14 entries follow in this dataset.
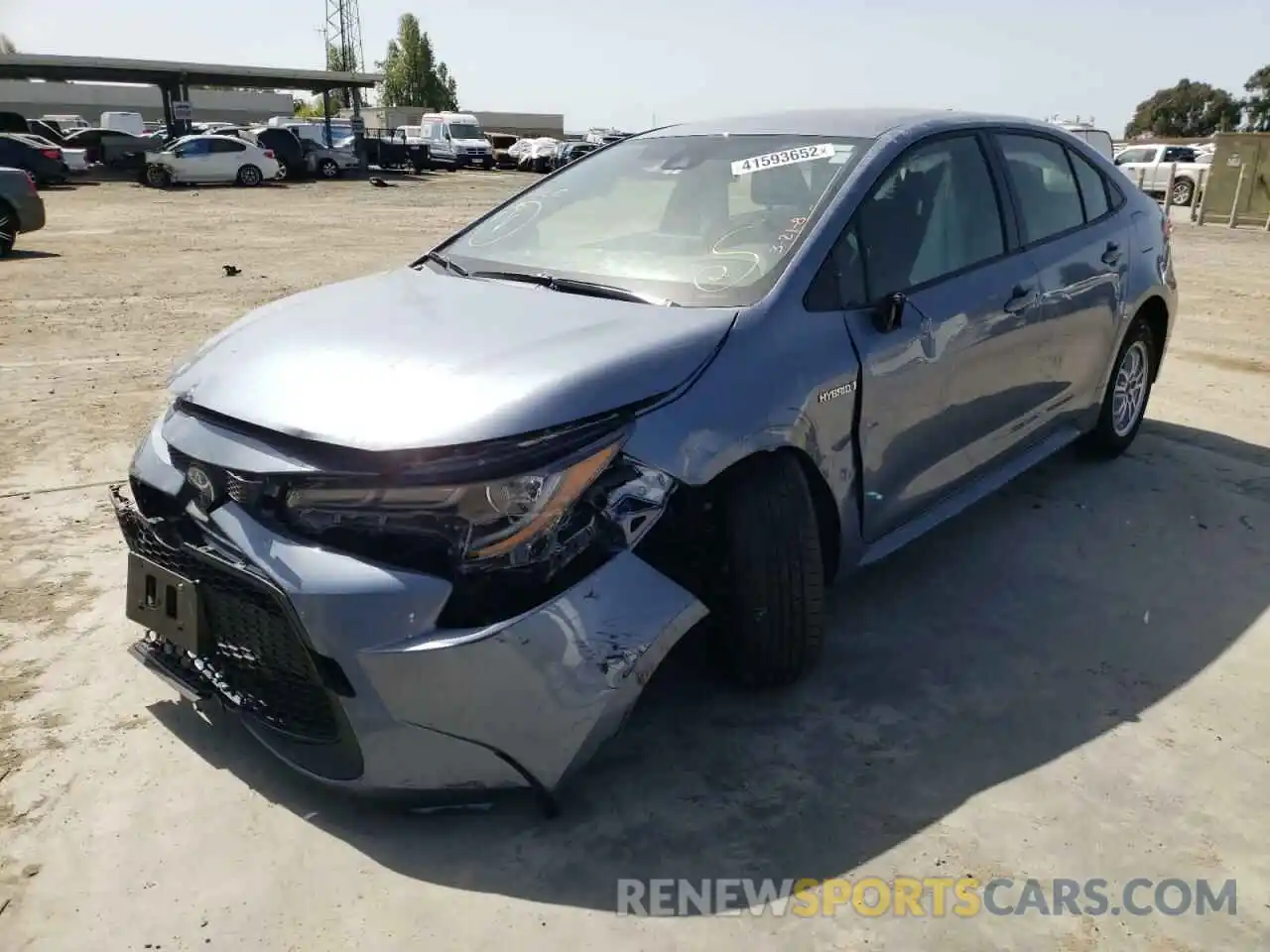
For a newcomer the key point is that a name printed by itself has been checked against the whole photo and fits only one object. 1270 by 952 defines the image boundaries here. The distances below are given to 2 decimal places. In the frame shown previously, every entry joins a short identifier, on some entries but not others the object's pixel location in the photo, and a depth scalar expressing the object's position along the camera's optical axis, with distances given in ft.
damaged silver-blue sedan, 7.40
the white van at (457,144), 133.90
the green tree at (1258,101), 225.97
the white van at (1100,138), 48.26
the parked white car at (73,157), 94.12
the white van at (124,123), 128.36
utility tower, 226.17
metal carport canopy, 118.11
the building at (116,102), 218.38
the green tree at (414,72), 308.19
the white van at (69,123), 148.60
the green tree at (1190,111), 244.63
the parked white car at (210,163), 94.53
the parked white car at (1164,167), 77.46
